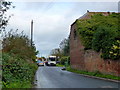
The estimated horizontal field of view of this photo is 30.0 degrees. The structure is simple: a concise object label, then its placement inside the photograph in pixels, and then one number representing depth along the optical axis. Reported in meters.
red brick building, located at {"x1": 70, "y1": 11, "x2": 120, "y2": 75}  22.12
